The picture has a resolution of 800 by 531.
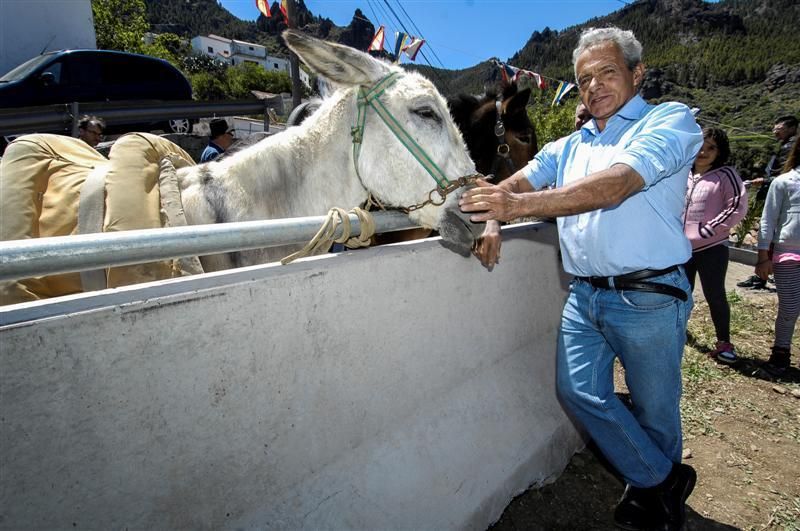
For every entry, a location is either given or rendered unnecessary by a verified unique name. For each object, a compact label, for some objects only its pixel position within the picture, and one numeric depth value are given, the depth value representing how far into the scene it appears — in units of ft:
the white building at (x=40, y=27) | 44.16
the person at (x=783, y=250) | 13.75
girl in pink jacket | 13.87
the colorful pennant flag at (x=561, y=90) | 43.60
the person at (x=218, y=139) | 21.43
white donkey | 7.29
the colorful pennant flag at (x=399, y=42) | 48.95
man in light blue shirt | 5.83
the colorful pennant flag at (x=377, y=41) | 49.24
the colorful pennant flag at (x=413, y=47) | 48.78
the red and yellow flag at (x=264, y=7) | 42.80
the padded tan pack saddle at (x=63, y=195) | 5.99
